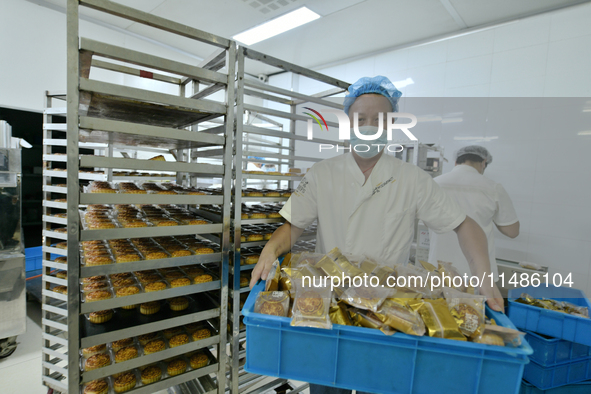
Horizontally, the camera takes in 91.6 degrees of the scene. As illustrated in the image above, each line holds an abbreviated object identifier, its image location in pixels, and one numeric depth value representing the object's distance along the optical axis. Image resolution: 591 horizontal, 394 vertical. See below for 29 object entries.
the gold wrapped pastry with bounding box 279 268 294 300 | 1.00
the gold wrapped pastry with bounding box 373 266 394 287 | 1.05
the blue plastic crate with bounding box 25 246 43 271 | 3.63
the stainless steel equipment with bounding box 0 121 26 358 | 2.37
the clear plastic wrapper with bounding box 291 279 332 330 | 0.75
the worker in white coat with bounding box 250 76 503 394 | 1.52
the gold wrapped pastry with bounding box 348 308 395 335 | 0.74
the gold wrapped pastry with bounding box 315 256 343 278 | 1.05
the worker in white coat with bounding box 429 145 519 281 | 2.23
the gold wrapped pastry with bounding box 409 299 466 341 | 0.73
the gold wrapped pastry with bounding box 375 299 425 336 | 0.73
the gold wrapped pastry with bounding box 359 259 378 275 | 1.13
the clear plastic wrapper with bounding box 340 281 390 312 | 0.80
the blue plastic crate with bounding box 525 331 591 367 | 1.46
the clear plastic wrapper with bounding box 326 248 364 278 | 1.05
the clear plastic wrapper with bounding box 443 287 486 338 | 0.76
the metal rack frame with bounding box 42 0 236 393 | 1.17
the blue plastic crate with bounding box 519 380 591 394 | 1.56
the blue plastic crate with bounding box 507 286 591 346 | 1.37
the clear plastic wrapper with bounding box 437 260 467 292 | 1.04
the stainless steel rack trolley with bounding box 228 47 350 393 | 1.57
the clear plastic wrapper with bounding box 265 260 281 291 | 1.02
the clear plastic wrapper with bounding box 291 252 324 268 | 1.21
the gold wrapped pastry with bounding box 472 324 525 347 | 0.69
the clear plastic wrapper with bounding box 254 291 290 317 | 0.83
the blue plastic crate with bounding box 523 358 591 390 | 1.48
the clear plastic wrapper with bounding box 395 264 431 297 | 0.99
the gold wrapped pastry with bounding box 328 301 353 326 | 0.82
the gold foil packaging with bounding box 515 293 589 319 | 1.57
